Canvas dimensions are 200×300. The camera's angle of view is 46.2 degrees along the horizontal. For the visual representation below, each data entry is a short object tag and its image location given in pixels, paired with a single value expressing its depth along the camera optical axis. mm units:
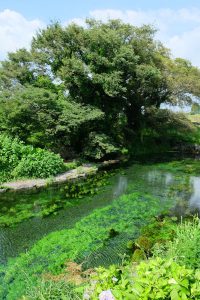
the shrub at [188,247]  5127
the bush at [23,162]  14958
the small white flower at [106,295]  2494
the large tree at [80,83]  18383
